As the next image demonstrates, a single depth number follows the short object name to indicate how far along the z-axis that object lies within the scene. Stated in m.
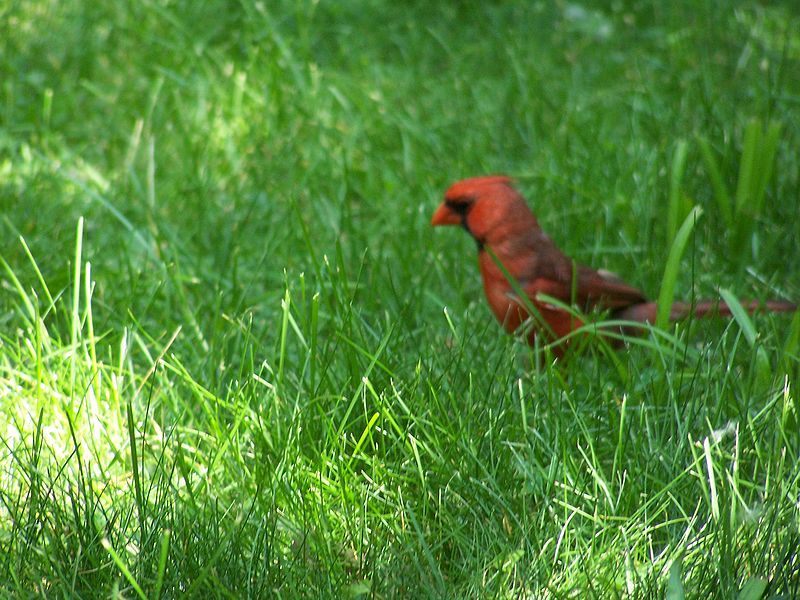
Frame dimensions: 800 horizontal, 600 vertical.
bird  5.29
